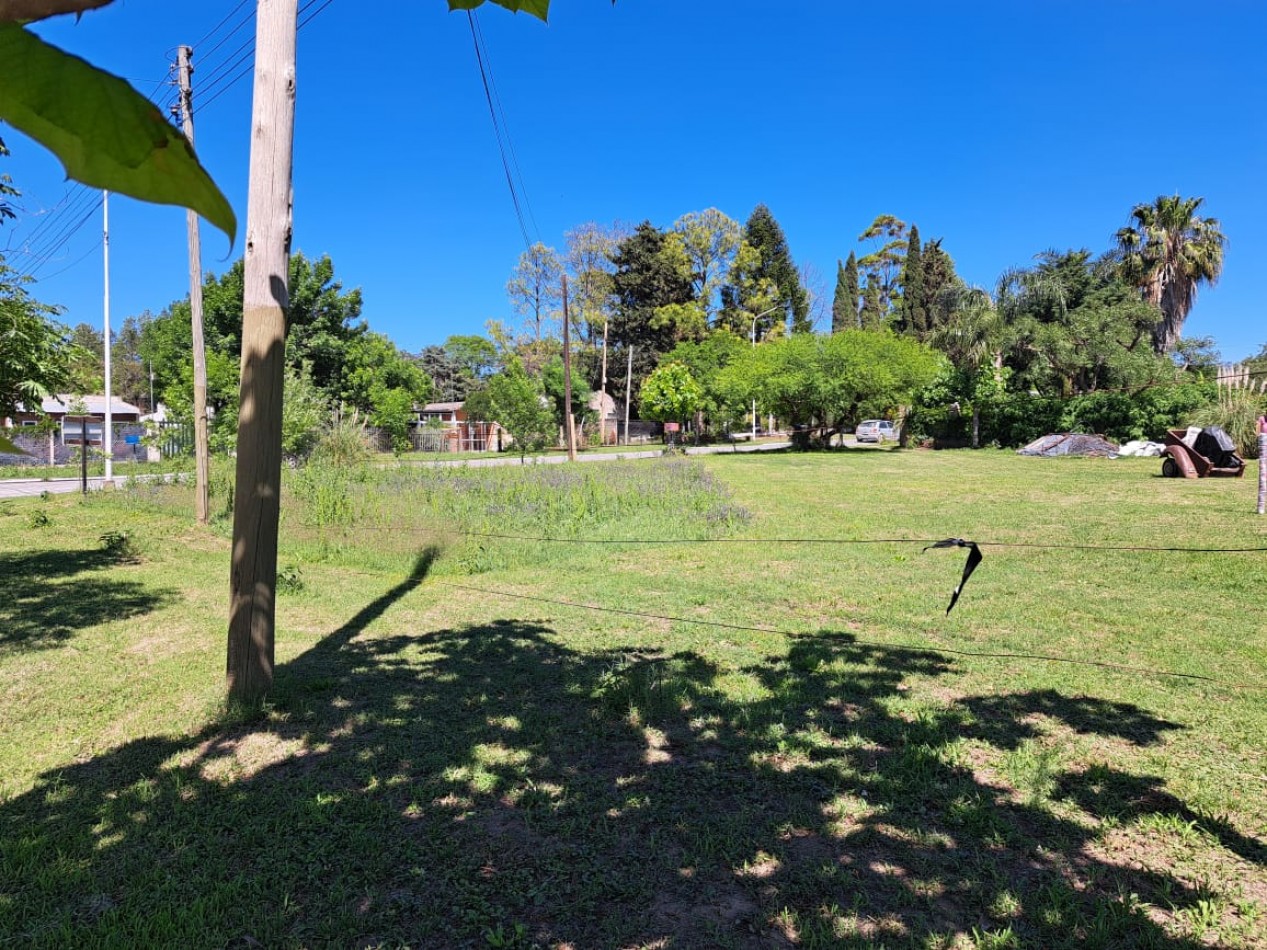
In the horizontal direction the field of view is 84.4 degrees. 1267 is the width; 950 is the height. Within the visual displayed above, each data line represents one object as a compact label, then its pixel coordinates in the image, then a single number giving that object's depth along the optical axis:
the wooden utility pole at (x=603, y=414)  51.72
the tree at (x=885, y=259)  53.69
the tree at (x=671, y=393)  40.44
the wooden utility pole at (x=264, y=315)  3.77
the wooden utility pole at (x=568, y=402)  28.45
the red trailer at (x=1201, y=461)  16.33
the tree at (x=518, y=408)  32.25
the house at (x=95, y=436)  32.31
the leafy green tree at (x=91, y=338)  50.56
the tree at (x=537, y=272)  48.59
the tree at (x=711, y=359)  42.91
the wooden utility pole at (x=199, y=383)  12.08
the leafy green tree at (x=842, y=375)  30.61
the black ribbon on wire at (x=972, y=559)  3.91
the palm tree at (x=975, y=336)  33.19
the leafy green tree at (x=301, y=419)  15.94
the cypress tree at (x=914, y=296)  46.81
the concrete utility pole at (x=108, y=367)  18.73
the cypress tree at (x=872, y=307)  52.28
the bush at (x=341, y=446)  16.81
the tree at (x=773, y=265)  52.38
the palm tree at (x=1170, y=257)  31.64
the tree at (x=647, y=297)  49.47
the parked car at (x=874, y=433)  46.06
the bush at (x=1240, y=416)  20.72
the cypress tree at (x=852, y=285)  53.97
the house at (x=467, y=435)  43.94
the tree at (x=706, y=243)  50.84
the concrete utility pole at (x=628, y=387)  50.38
